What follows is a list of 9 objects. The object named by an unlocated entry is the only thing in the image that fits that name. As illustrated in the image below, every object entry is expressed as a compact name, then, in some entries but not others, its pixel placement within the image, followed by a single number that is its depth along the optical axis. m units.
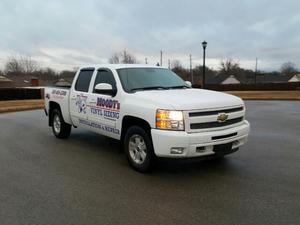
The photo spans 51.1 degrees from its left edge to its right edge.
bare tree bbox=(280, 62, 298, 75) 128.38
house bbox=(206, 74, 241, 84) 90.88
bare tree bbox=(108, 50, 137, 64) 57.56
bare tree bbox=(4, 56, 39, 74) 108.31
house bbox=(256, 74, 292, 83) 99.75
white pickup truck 4.92
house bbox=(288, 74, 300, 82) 94.62
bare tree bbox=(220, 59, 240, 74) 119.81
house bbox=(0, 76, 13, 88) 59.89
